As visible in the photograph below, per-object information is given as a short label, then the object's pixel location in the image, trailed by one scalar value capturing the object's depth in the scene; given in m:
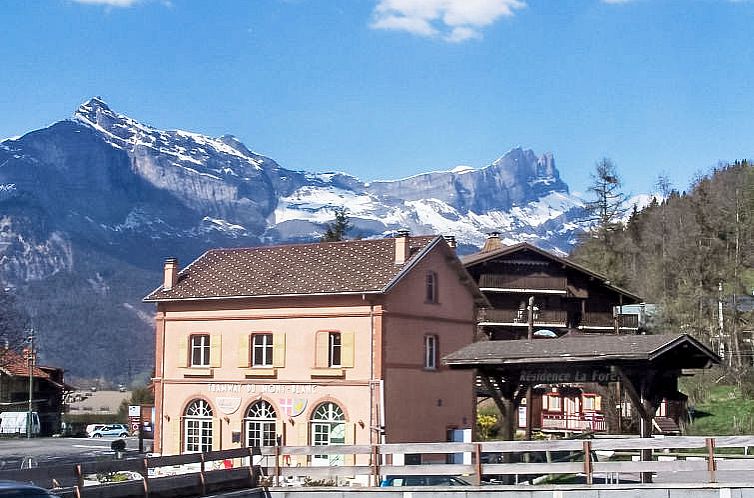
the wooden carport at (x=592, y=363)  24.06
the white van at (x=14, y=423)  80.94
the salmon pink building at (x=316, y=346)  38.59
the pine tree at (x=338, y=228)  87.44
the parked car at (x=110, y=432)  81.50
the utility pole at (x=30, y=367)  76.44
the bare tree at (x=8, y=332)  80.04
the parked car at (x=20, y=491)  14.48
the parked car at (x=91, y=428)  83.19
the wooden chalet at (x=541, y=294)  68.69
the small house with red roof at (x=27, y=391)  87.81
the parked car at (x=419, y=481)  22.67
